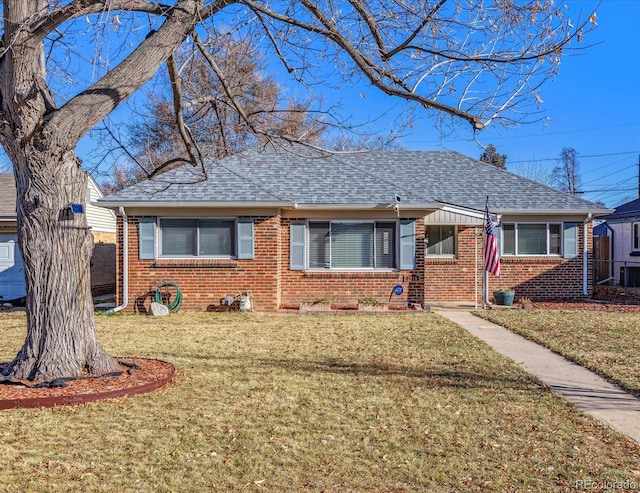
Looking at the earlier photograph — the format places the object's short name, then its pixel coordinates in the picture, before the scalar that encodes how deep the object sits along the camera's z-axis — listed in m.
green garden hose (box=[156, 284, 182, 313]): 12.97
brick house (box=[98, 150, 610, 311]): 13.14
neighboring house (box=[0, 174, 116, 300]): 16.75
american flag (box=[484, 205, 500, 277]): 12.89
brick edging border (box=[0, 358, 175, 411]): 5.40
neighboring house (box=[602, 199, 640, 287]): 20.32
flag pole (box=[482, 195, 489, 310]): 13.27
